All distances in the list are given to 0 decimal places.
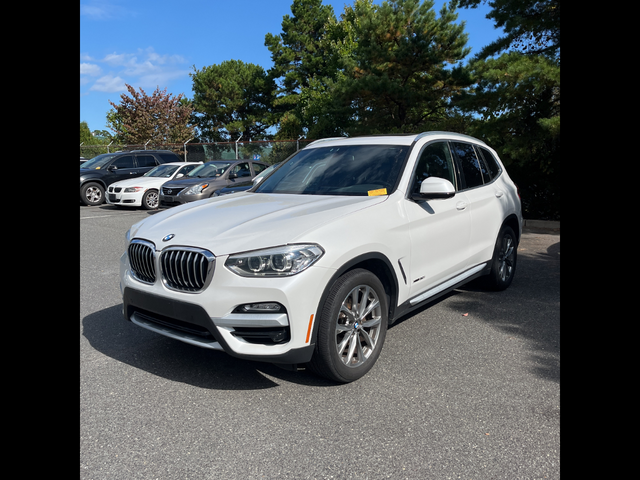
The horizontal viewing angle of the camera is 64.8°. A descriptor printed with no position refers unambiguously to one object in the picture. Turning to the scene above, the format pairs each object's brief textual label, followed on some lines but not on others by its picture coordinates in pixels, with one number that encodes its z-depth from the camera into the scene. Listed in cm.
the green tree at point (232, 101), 4875
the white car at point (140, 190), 1543
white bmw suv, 311
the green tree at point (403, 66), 1700
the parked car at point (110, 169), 1706
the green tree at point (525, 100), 1078
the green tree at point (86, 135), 7812
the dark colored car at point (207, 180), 1328
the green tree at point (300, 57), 4291
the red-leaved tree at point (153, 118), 4511
